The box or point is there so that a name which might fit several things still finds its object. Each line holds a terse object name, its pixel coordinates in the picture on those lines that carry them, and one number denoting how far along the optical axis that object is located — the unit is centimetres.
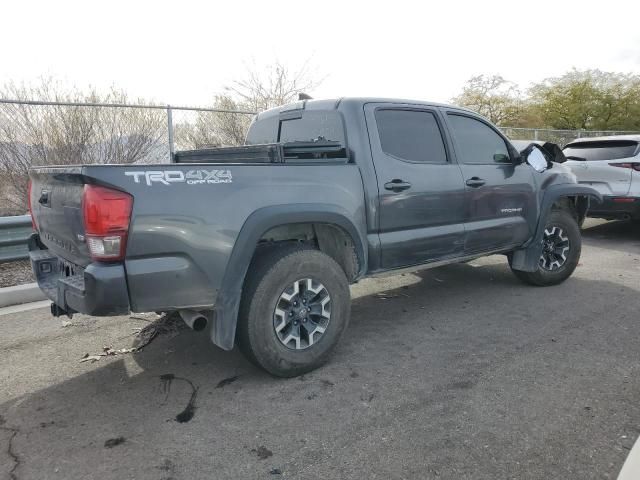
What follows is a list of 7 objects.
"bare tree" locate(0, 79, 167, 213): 713
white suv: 772
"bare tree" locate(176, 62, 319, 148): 873
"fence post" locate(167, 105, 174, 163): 817
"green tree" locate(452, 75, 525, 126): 3111
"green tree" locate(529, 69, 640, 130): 3206
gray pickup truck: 269
